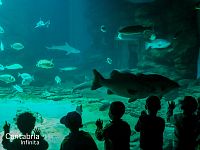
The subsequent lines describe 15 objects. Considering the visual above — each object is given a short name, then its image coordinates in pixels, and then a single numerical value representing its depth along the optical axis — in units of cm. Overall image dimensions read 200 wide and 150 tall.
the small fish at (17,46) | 1091
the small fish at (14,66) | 1077
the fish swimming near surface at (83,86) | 1148
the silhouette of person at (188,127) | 290
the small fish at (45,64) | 951
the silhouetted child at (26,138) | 262
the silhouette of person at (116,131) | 258
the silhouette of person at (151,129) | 274
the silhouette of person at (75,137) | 257
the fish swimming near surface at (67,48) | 1732
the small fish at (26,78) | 1022
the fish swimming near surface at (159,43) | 791
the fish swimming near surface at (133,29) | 555
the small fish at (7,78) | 953
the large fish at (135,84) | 313
